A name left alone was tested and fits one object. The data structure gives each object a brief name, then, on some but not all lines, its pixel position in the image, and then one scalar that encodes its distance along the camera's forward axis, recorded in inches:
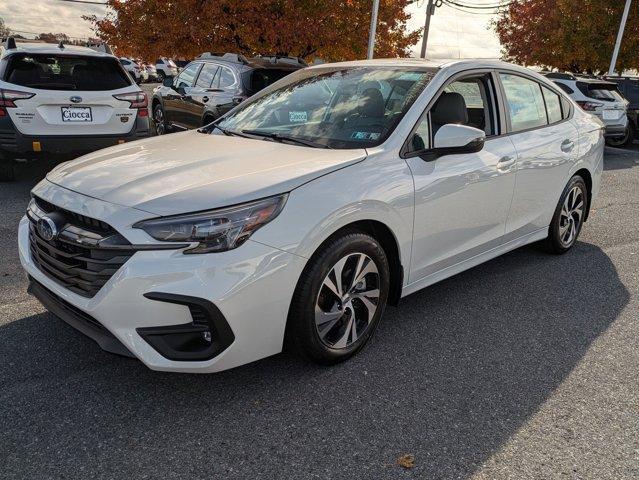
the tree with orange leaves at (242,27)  509.0
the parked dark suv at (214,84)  326.3
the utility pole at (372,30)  524.4
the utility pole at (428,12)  1186.6
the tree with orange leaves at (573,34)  888.9
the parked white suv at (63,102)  251.4
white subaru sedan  101.6
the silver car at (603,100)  496.9
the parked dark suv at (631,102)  564.4
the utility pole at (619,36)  818.8
